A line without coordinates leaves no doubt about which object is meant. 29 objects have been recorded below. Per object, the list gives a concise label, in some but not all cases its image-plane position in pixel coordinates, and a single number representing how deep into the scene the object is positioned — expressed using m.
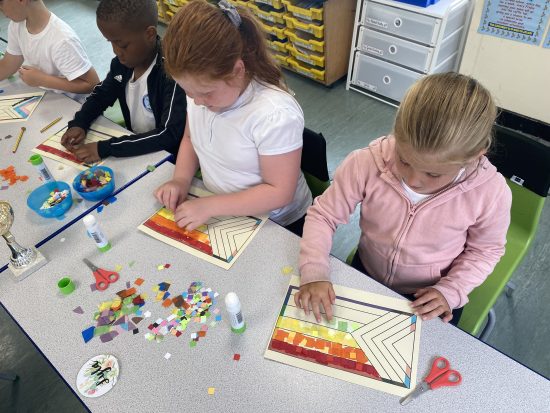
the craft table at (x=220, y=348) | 0.69
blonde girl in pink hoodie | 0.68
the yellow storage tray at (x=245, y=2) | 2.89
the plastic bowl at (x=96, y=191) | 1.12
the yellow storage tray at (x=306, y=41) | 2.60
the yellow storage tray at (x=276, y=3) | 2.69
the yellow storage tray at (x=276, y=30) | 2.80
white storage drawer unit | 2.19
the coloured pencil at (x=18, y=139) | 1.34
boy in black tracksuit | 1.23
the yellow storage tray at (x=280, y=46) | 2.88
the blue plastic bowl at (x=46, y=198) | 1.09
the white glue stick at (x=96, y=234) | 0.92
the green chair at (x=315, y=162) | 1.12
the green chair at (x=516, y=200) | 0.98
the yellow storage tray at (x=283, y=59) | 2.95
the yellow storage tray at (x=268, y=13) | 2.76
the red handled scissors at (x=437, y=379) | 0.69
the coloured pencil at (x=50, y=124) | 1.42
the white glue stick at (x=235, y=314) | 0.73
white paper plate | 0.74
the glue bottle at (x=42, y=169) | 1.14
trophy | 0.92
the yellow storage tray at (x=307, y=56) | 2.68
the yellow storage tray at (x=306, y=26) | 2.52
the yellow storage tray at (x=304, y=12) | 2.45
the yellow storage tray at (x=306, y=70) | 2.79
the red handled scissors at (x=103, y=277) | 0.91
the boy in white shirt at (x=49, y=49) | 1.58
